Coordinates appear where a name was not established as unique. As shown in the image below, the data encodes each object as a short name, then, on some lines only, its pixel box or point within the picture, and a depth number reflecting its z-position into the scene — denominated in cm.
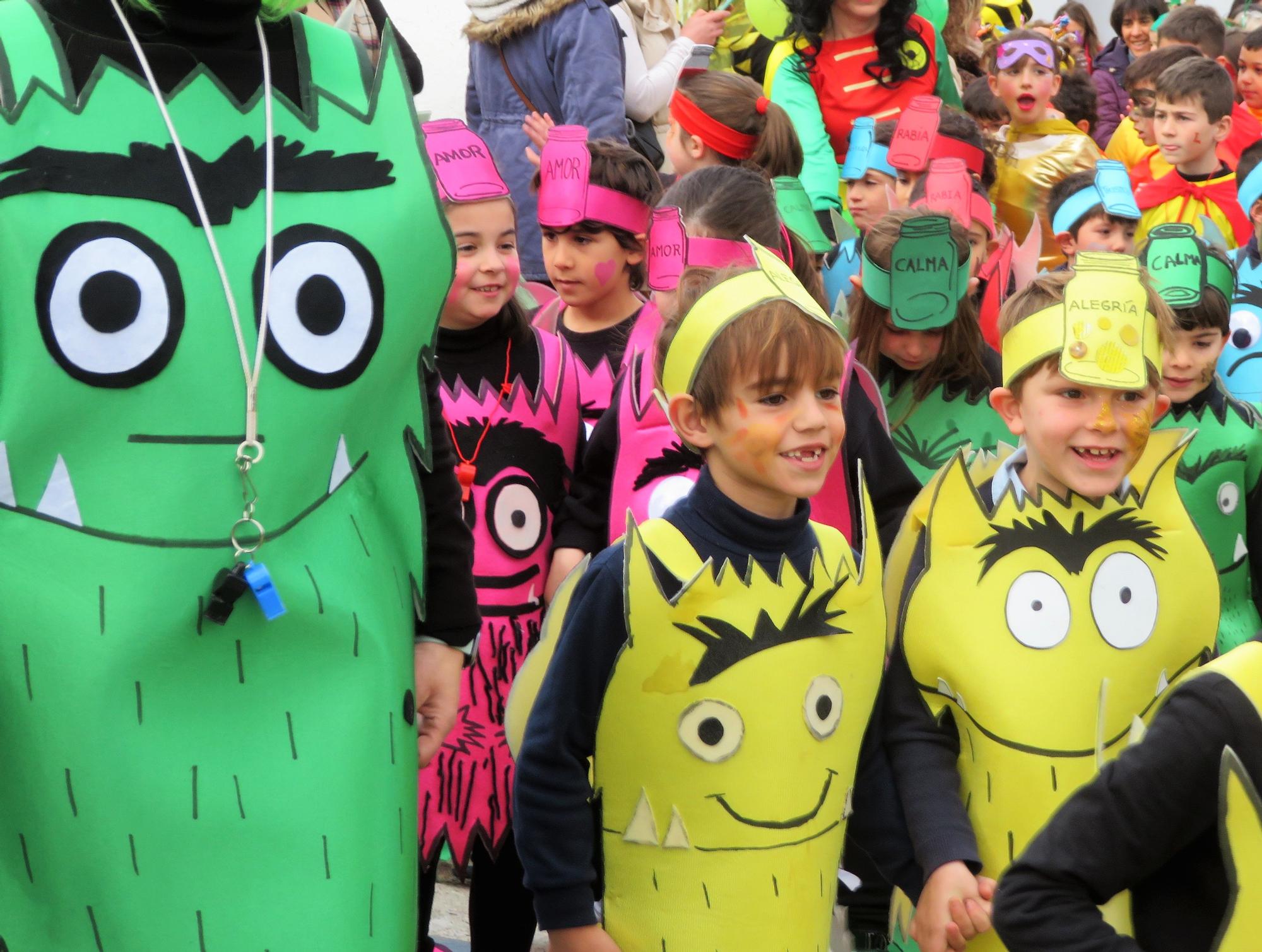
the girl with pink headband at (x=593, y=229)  396
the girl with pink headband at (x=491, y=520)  336
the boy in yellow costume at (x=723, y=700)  234
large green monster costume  188
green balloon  607
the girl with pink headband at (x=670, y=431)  324
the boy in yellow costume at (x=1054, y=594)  260
